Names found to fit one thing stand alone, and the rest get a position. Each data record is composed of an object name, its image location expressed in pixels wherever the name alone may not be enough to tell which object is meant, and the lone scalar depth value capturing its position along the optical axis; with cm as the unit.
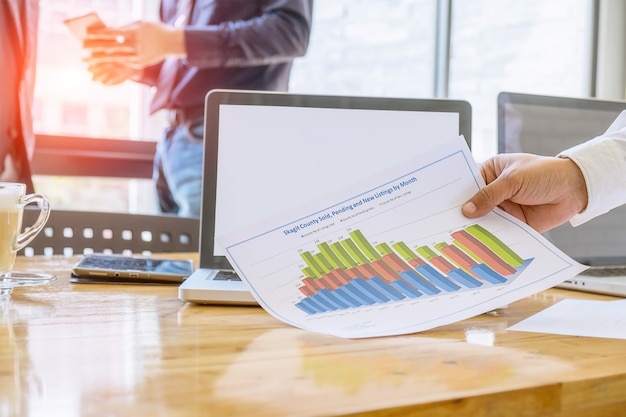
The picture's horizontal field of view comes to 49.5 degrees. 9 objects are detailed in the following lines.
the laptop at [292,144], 93
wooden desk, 42
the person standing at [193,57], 215
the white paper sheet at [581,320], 68
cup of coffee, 79
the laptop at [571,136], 110
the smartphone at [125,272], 91
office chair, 141
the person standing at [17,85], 194
